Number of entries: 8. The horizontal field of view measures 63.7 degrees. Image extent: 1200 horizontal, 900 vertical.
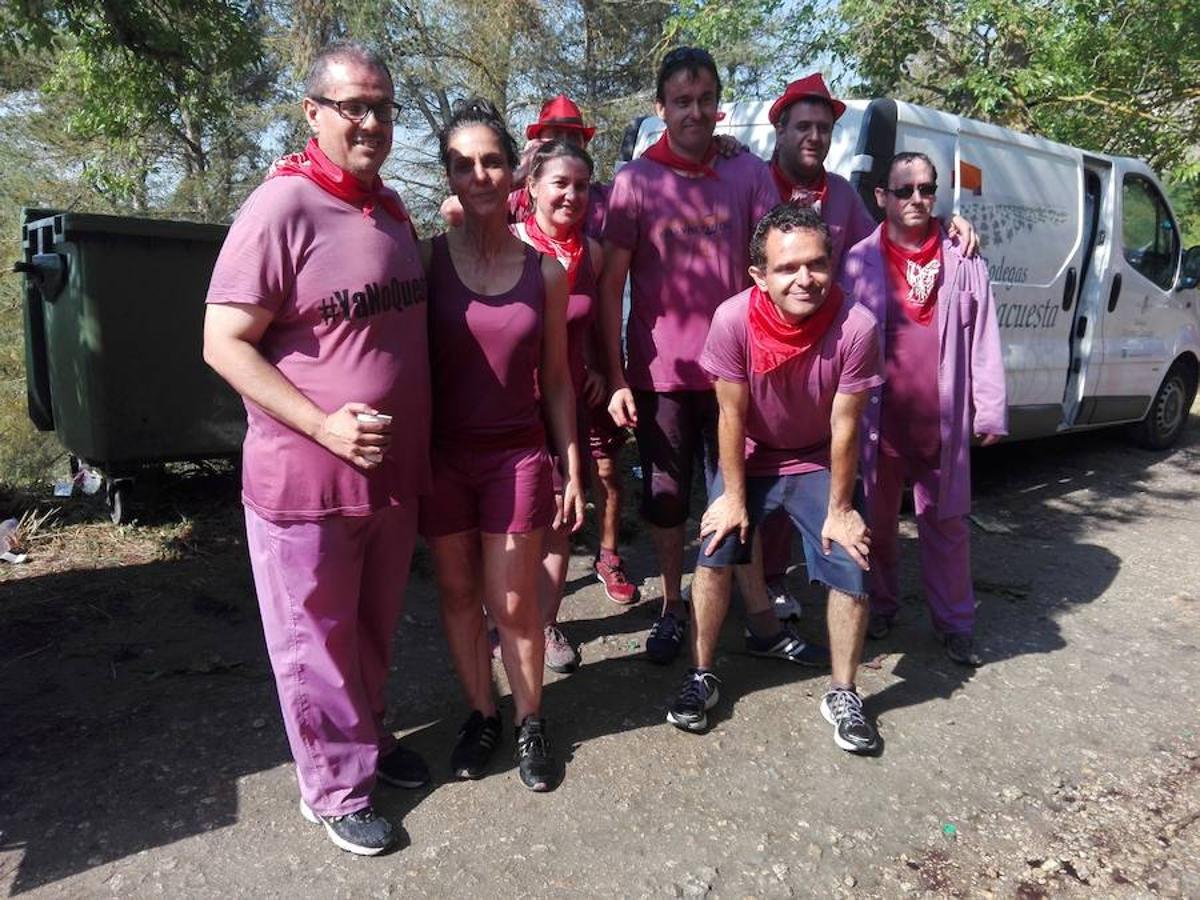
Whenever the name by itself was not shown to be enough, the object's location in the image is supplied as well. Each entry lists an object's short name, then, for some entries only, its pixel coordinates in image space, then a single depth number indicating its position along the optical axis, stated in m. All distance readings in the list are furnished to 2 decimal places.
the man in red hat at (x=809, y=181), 3.66
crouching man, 2.94
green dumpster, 4.72
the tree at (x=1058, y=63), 9.05
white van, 5.22
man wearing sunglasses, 3.63
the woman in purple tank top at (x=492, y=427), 2.67
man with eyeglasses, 2.26
